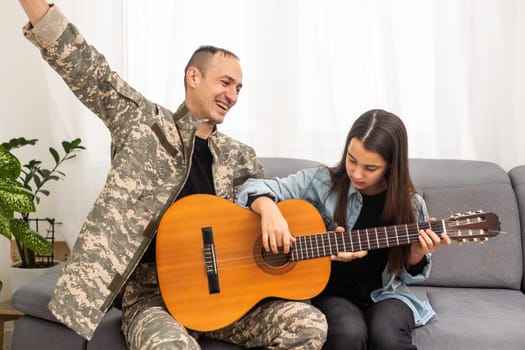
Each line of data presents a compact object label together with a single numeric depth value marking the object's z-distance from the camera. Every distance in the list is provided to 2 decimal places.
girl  1.79
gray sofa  1.86
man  1.72
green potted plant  2.17
